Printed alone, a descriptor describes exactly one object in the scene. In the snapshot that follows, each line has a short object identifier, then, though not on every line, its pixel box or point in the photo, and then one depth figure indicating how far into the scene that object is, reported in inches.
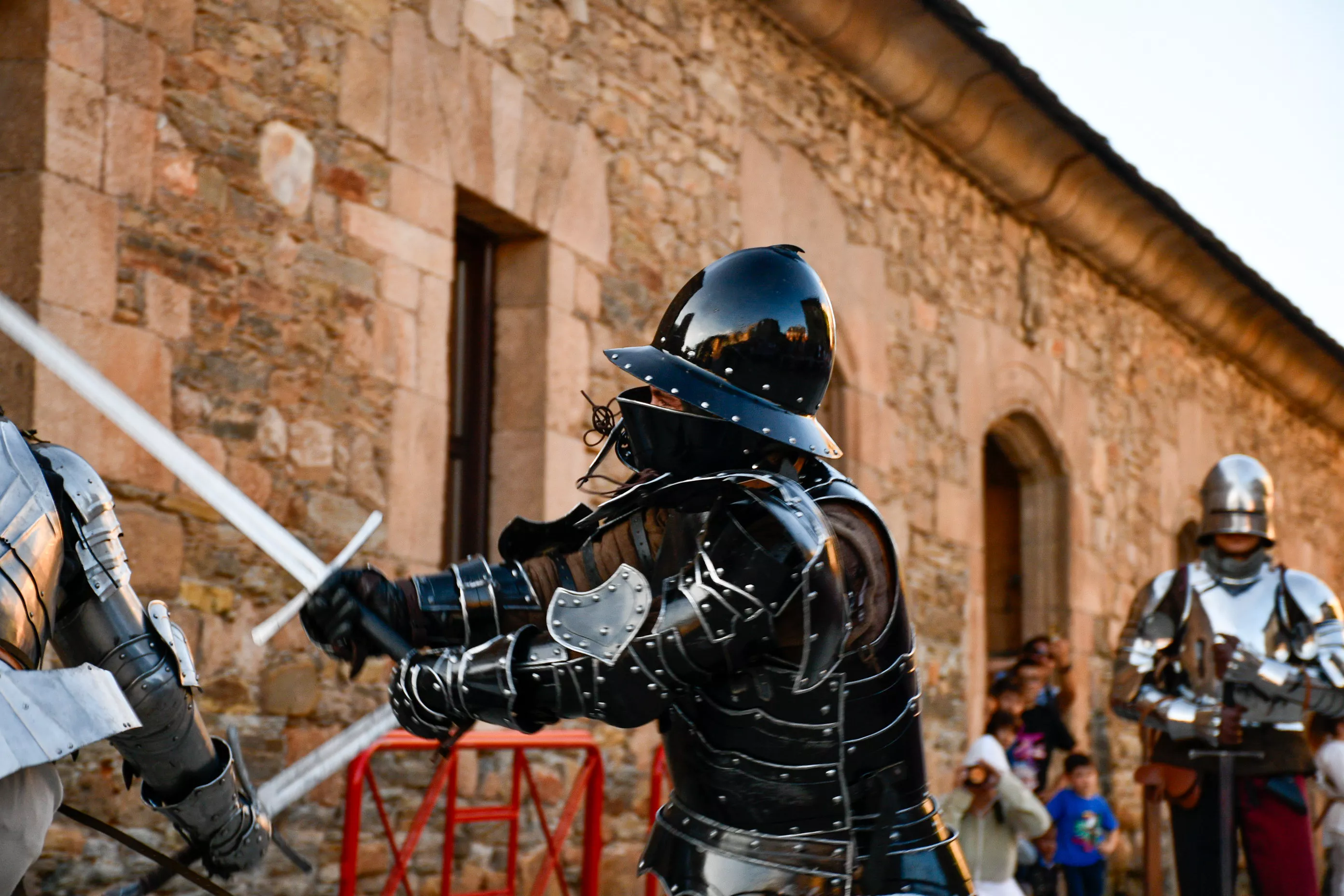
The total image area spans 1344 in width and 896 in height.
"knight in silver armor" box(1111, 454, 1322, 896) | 224.1
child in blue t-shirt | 279.0
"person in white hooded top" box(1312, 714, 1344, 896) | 279.6
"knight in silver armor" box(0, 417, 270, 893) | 92.0
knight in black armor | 94.7
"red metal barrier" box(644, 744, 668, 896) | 218.8
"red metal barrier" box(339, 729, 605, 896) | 177.8
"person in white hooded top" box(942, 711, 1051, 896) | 225.3
